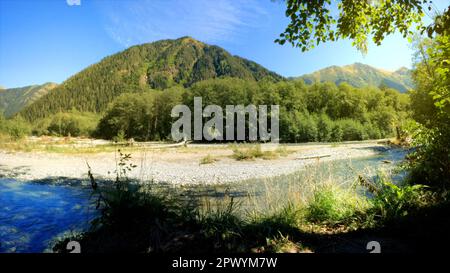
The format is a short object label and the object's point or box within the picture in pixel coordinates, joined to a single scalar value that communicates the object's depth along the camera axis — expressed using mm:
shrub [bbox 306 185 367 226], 4340
